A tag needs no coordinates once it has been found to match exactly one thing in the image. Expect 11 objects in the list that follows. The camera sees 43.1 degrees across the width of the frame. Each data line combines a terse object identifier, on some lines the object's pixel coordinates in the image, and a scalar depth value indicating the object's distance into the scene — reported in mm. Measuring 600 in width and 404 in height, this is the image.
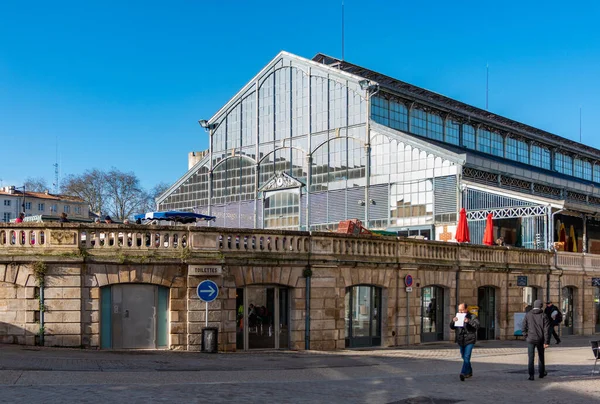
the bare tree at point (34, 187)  120062
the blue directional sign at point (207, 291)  21844
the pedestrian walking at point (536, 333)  18672
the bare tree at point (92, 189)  91188
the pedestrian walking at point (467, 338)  17953
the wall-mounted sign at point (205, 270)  22609
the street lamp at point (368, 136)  40875
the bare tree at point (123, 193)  92438
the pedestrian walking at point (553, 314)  31222
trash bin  22328
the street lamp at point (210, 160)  48244
